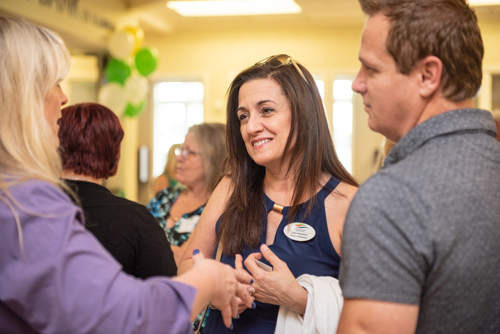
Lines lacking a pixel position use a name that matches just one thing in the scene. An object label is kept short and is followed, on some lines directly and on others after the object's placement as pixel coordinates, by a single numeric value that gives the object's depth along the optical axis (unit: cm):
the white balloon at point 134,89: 686
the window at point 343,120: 924
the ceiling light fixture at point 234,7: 811
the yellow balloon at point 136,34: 717
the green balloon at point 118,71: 708
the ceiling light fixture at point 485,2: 756
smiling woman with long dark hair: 164
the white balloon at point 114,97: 665
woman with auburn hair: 180
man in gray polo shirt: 94
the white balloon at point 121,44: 691
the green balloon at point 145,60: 720
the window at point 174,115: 979
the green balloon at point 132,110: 700
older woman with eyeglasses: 313
